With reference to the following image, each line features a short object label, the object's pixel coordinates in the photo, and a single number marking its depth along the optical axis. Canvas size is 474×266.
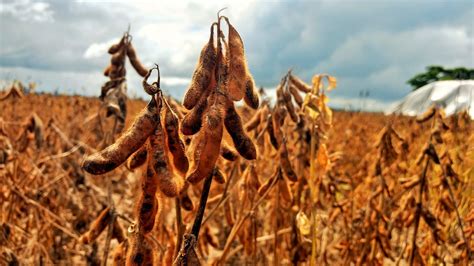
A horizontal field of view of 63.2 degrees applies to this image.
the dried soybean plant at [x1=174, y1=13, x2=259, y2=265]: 0.20
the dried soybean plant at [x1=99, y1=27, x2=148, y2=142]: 0.52
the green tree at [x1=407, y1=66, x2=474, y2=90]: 28.92
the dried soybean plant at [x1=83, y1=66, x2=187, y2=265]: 0.20
